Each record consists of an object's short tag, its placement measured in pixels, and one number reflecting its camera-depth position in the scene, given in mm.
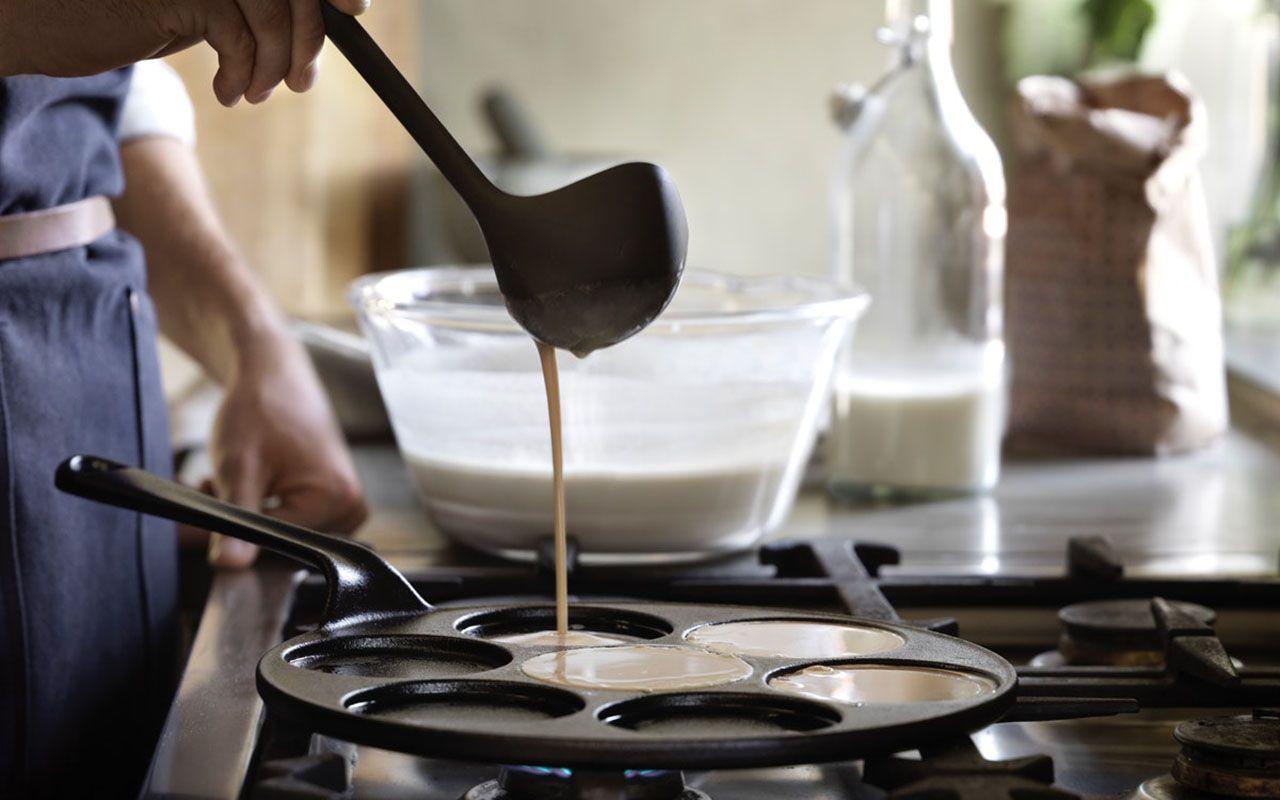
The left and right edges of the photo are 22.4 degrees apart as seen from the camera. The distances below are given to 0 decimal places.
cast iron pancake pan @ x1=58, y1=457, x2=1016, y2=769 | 947
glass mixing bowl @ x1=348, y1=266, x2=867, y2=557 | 1313
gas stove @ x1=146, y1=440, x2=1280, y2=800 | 990
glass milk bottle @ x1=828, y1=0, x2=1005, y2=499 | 1503
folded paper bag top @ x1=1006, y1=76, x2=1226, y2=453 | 1683
